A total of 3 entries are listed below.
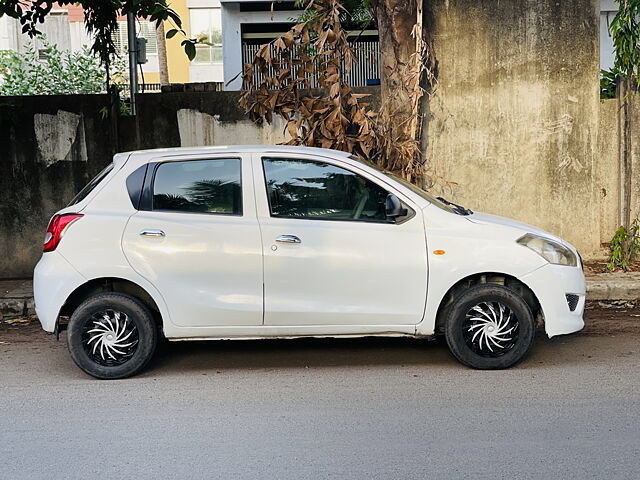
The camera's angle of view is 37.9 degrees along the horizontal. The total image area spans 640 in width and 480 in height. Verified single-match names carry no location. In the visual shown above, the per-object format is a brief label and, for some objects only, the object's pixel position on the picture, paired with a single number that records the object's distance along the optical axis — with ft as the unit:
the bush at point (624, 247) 35.42
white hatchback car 22.44
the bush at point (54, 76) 42.60
